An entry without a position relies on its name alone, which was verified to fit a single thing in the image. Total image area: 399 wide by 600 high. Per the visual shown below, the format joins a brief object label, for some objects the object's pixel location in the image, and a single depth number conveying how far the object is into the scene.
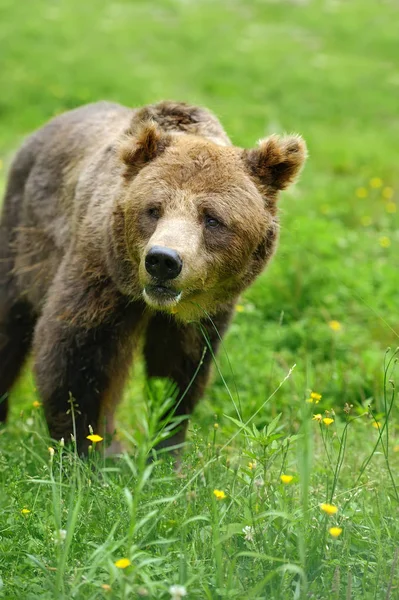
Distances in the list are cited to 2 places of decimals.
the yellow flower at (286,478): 5.87
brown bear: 7.71
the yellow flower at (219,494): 5.79
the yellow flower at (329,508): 5.44
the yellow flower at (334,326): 12.89
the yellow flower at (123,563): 4.98
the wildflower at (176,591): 4.60
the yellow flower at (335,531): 5.28
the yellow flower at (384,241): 16.10
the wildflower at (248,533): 5.70
